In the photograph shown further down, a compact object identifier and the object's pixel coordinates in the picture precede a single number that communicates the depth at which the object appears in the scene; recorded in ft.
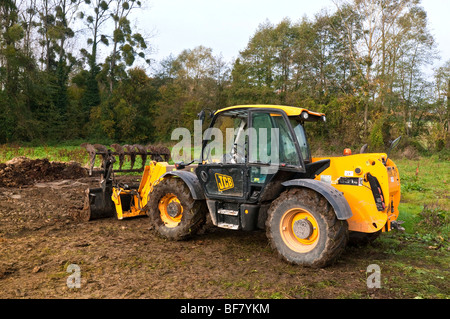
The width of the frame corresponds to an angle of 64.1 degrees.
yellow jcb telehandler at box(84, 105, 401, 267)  15.03
